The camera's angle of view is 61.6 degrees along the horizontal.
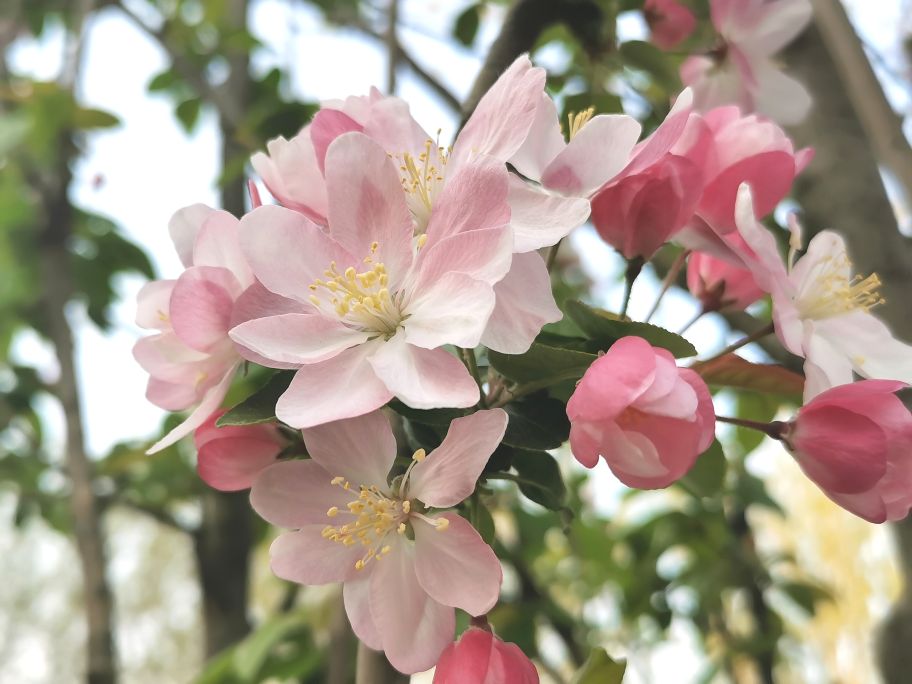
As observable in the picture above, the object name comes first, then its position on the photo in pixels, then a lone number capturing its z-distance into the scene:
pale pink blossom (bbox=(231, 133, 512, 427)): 0.12
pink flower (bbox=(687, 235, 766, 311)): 0.17
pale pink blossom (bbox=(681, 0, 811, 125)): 0.22
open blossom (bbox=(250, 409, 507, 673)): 0.12
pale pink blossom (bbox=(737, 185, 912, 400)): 0.14
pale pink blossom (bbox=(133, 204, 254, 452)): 0.14
